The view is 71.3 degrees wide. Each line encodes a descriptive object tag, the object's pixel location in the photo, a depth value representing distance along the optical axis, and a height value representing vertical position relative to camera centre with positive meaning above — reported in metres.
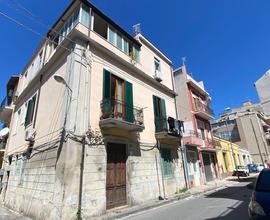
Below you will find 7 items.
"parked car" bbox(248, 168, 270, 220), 3.91 -0.66
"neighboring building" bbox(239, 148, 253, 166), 33.99 +2.51
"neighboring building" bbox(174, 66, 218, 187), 16.21 +4.43
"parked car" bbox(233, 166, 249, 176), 22.98 -0.17
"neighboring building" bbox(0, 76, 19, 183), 15.79 +6.12
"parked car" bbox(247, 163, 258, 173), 30.25 +0.29
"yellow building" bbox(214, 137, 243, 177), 23.44 +2.05
